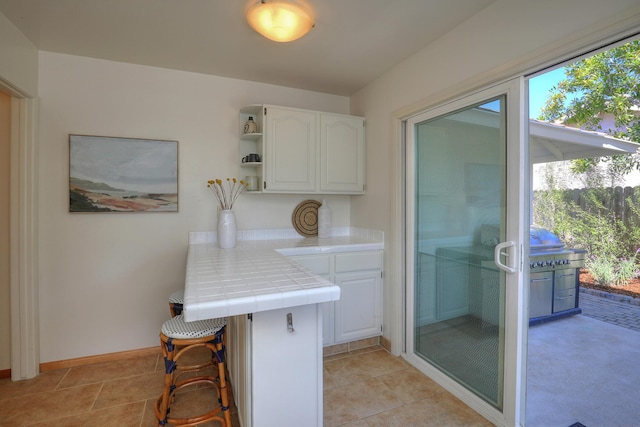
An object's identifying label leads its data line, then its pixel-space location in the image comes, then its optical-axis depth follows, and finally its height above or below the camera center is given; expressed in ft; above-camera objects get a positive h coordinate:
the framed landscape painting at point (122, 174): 7.93 +0.95
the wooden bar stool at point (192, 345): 5.24 -2.35
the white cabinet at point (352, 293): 8.41 -2.38
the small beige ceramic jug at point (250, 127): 8.91 +2.44
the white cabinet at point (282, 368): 4.37 -2.31
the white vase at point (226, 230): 8.25 -0.54
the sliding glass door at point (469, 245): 5.58 -0.74
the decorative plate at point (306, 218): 10.17 -0.25
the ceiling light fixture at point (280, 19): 5.24 +3.38
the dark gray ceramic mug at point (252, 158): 8.90 +1.52
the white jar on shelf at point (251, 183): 9.11 +0.81
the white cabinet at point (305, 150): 8.73 +1.82
